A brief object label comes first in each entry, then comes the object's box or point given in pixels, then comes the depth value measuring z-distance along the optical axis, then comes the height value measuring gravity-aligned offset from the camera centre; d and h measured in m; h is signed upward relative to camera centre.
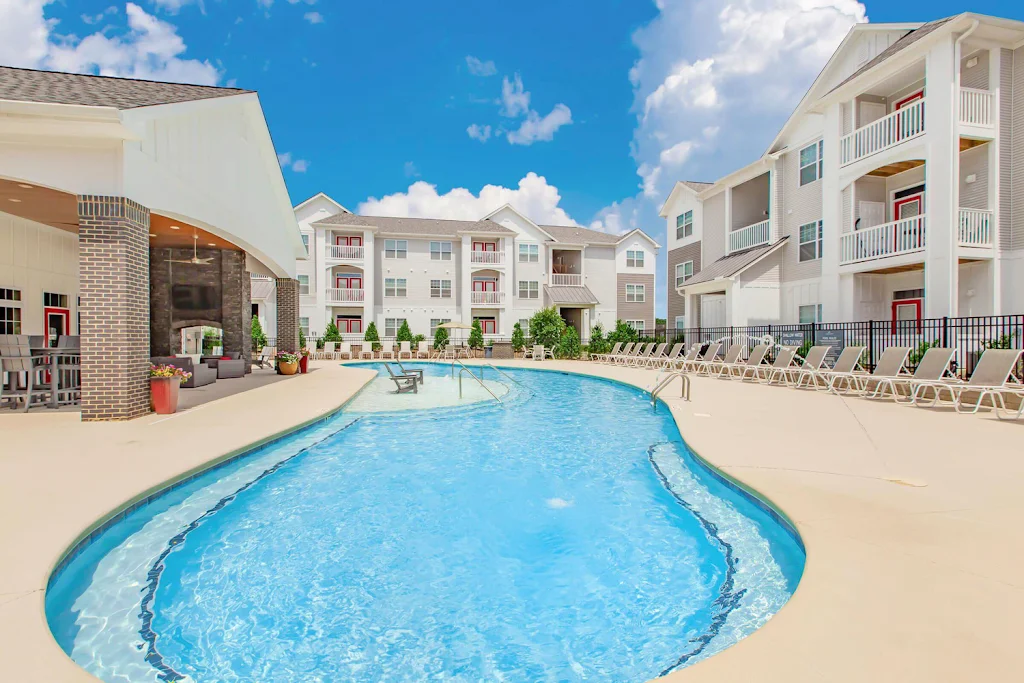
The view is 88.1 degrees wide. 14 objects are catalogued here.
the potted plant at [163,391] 9.21 -0.98
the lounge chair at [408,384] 14.45 -1.39
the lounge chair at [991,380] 9.10 -0.86
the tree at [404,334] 33.16 +0.01
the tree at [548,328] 28.98 +0.30
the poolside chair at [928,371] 10.51 -0.80
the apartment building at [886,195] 14.09 +4.57
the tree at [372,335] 32.81 -0.04
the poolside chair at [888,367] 11.60 -0.79
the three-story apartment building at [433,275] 34.00 +3.94
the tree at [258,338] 32.78 -0.20
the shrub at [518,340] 30.67 -0.37
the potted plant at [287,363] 18.89 -1.02
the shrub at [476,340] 31.53 -0.37
